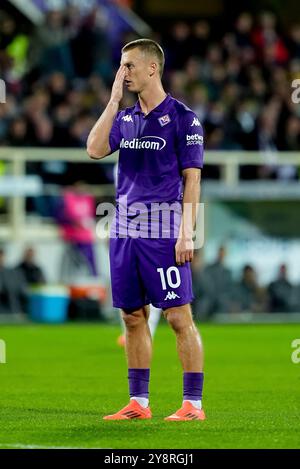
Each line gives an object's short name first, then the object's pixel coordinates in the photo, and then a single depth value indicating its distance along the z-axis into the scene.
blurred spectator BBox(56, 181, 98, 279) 22.20
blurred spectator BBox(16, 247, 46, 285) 21.84
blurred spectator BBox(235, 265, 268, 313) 22.38
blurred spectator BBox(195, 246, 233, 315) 22.28
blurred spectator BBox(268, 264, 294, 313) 22.22
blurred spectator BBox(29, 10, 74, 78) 24.64
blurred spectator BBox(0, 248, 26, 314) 21.66
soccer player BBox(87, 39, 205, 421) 9.05
